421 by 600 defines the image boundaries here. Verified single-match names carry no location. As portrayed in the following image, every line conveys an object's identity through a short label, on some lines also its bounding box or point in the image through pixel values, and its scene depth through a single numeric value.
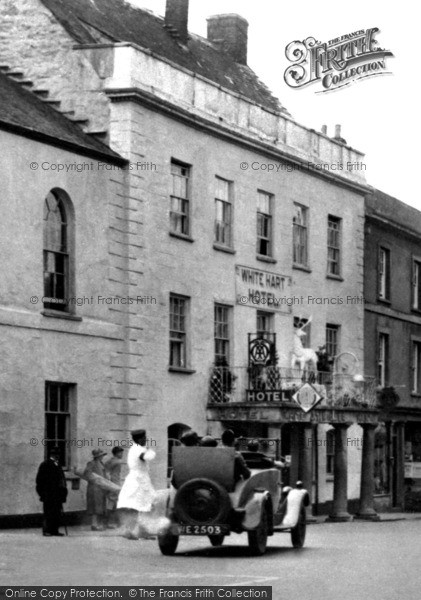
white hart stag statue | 38.25
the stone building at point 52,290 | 28.14
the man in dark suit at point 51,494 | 25.97
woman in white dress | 22.53
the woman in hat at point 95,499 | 28.61
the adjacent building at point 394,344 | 45.06
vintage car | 20.16
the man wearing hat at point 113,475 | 28.92
